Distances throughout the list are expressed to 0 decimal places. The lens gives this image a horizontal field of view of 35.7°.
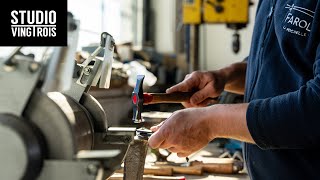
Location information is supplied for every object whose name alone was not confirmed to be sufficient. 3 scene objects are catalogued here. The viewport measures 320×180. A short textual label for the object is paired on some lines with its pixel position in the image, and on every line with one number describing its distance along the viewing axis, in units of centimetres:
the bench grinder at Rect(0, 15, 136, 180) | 65
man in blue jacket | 85
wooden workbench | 134
